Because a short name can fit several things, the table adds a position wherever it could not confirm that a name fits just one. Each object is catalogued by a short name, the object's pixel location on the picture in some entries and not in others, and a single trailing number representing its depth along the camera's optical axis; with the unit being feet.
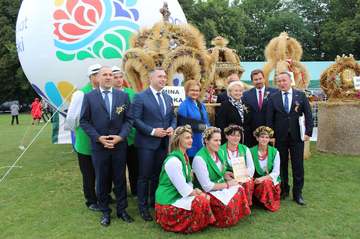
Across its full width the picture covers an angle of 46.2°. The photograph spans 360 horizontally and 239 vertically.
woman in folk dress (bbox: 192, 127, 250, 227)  14.89
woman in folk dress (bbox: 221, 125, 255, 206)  16.21
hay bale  29.50
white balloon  22.84
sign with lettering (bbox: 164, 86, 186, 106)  18.08
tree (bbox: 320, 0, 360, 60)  120.42
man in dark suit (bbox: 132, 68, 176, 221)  15.85
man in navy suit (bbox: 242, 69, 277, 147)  18.26
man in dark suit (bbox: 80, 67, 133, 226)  14.90
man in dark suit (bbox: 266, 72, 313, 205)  17.69
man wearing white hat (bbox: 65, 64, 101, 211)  15.44
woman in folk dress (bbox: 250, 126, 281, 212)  16.85
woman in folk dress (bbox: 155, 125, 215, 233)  14.33
